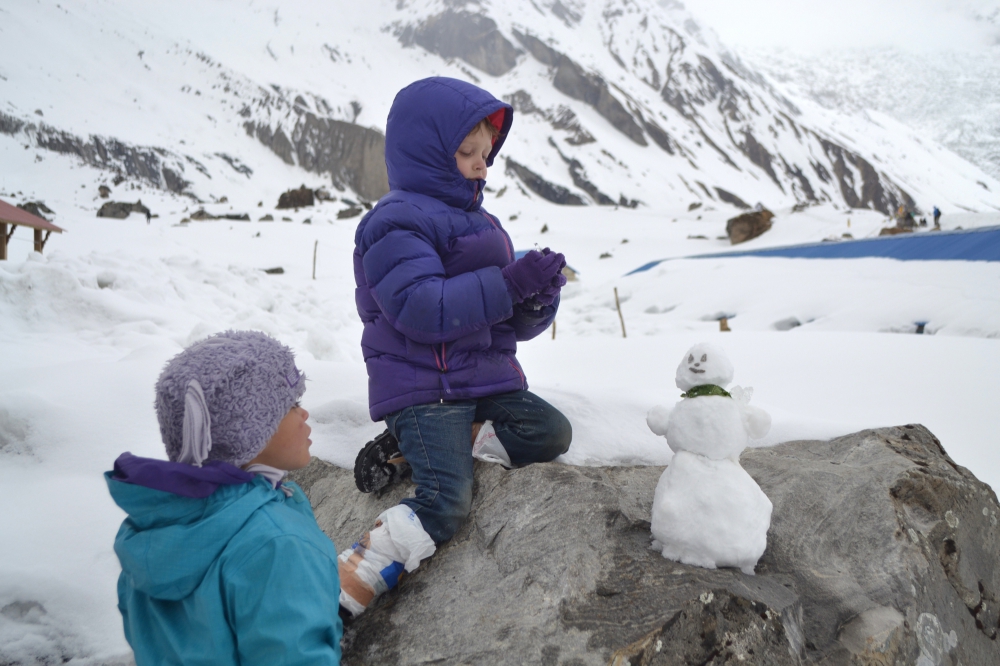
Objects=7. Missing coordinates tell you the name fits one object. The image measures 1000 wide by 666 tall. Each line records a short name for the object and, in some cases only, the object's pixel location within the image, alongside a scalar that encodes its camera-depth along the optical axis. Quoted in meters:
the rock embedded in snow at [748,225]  18.91
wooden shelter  6.09
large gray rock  1.23
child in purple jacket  1.57
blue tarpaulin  8.24
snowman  1.37
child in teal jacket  0.98
